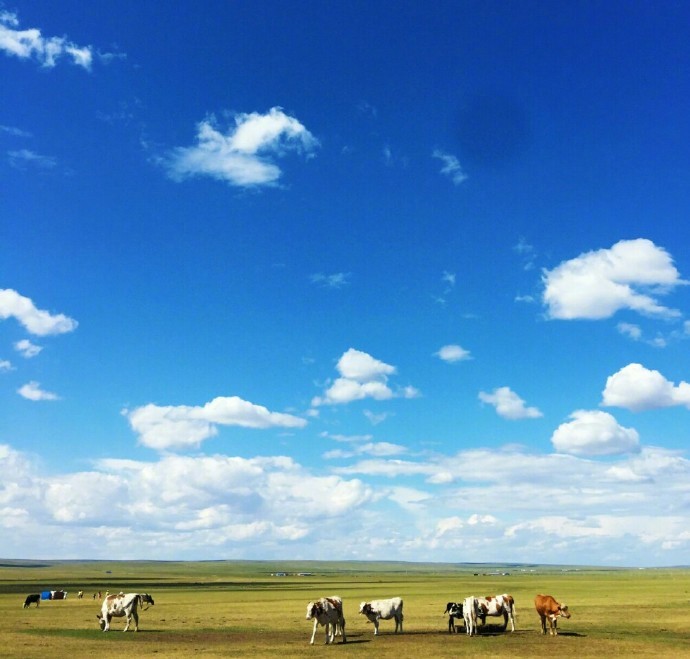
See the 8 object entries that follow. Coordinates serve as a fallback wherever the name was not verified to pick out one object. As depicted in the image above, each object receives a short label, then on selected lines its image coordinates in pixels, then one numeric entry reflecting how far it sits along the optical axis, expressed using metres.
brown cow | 35.91
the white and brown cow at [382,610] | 37.31
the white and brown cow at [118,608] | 40.75
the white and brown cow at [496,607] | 37.97
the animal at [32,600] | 69.69
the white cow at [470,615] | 36.03
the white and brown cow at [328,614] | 33.64
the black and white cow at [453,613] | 37.51
